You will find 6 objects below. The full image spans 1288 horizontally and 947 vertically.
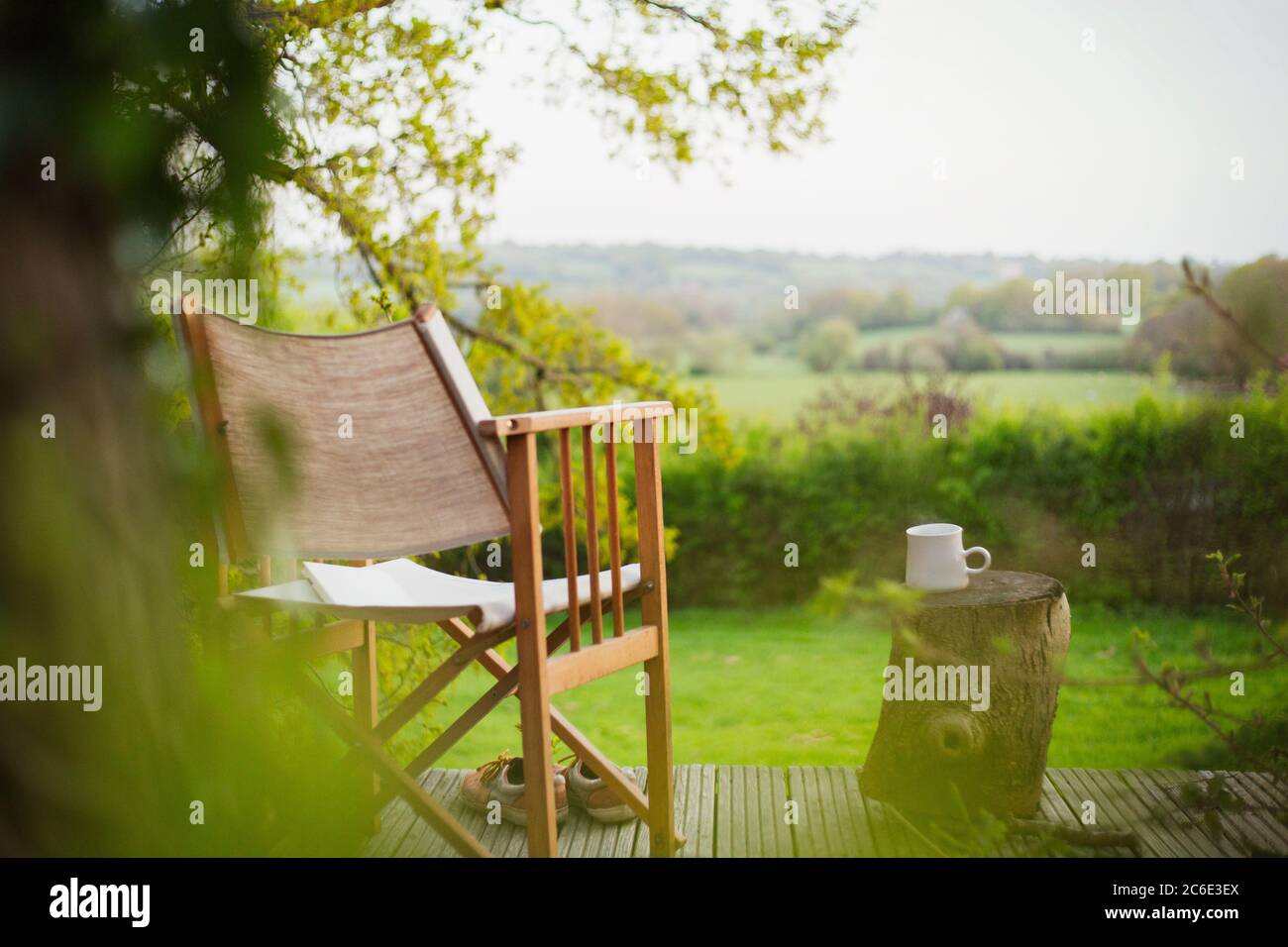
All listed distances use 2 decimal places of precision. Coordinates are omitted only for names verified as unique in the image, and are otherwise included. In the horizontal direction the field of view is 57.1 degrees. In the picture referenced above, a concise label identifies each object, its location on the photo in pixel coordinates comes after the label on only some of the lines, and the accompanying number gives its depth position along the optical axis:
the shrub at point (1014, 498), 4.91
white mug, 2.54
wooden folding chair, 1.81
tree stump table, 2.44
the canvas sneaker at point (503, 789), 2.55
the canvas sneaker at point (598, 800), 2.51
